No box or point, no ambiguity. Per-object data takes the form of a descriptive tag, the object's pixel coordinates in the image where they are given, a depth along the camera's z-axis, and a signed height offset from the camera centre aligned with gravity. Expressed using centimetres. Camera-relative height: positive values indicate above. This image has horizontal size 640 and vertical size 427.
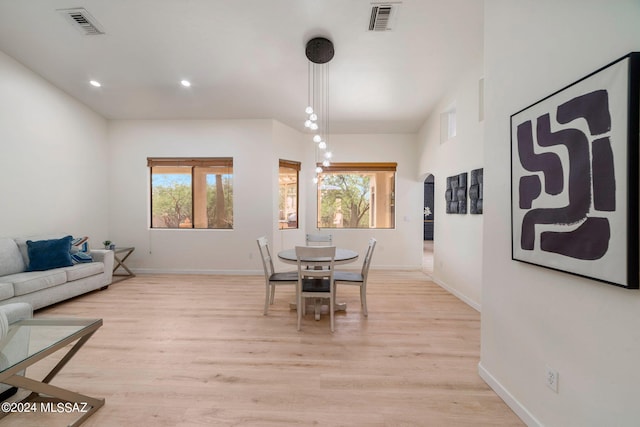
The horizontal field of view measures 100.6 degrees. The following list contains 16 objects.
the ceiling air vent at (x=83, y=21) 300 +226
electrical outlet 142 -90
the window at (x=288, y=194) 543 +42
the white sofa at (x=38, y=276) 310 -80
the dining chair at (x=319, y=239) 431 -41
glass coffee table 143 -77
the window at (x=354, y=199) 582 +32
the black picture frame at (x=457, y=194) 368 +28
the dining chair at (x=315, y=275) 273 -66
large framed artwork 105 +17
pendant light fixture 322 +199
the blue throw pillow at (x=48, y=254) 357 -55
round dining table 280 -51
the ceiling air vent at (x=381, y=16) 275 +213
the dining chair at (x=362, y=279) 314 -78
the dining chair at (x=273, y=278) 314 -77
